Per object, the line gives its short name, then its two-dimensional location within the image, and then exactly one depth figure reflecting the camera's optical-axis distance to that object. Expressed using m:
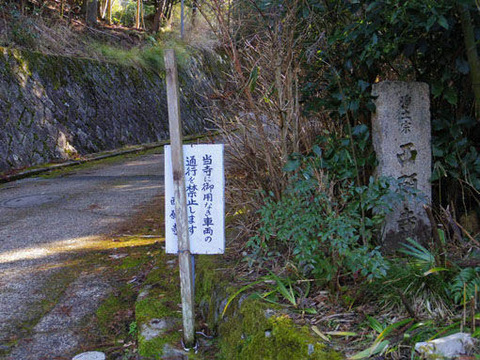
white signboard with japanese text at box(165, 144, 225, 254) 2.87
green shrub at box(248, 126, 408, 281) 2.53
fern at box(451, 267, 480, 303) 2.24
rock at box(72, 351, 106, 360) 3.01
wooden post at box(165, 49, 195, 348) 2.76
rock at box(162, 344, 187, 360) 2.85
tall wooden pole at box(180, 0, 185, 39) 18.70
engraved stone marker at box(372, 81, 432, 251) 3.24
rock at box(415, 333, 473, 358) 1.88
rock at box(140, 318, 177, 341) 3.09
